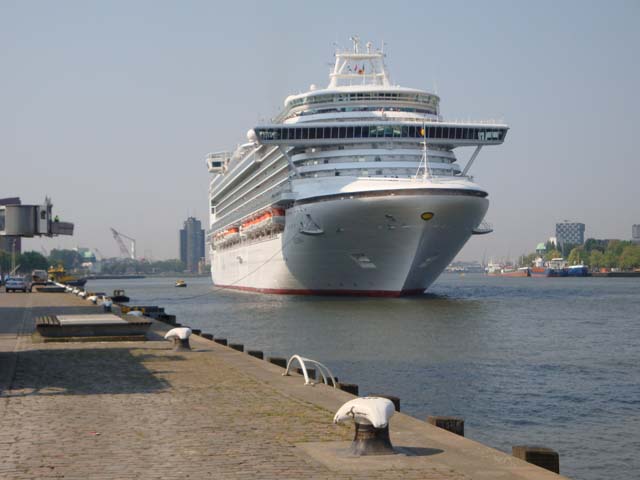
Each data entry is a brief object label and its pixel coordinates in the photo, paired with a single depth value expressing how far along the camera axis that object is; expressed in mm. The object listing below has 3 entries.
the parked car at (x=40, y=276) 127150
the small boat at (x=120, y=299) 75625
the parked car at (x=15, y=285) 87625
